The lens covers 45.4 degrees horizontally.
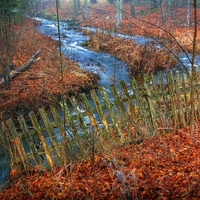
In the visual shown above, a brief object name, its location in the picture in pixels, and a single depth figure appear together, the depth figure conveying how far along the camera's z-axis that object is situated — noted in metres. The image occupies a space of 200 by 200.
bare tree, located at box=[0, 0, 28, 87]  8.36
